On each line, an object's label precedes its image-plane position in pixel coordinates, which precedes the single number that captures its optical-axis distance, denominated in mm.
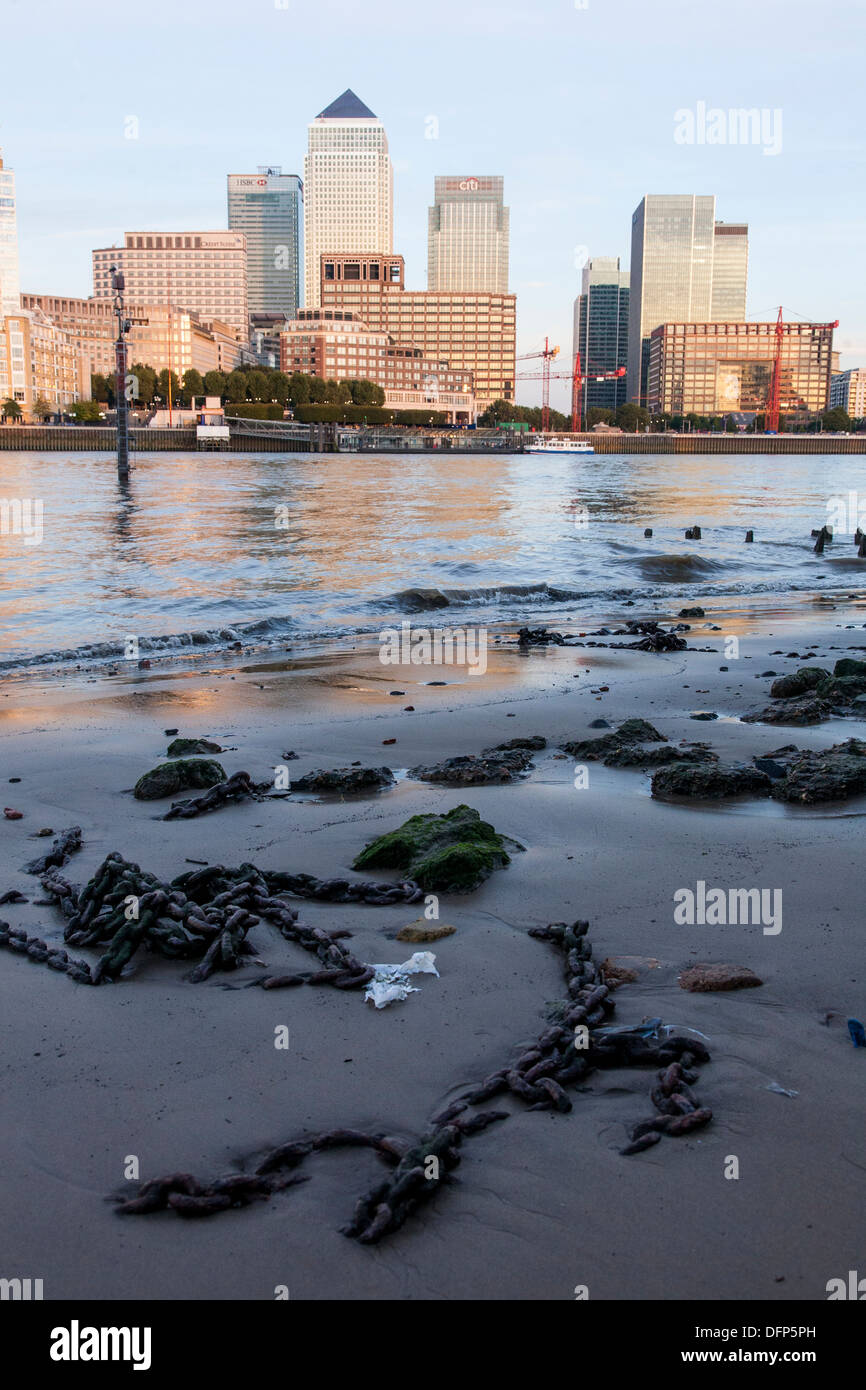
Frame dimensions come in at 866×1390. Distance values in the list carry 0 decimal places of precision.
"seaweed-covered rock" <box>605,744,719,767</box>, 7216
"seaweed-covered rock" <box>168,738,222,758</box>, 7617
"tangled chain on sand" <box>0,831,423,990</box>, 4227
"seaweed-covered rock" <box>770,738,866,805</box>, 6316
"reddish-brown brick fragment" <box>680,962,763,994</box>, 4078
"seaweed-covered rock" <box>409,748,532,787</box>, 6934
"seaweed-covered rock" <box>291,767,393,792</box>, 6730
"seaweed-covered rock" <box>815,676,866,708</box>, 9336
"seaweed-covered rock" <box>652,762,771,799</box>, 6426
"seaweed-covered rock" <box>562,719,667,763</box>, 7521
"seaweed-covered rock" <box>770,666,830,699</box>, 9656
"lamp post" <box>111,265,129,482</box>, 53406
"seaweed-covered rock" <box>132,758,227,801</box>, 6574
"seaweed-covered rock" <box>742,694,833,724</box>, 8508
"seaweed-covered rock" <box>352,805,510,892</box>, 5102
